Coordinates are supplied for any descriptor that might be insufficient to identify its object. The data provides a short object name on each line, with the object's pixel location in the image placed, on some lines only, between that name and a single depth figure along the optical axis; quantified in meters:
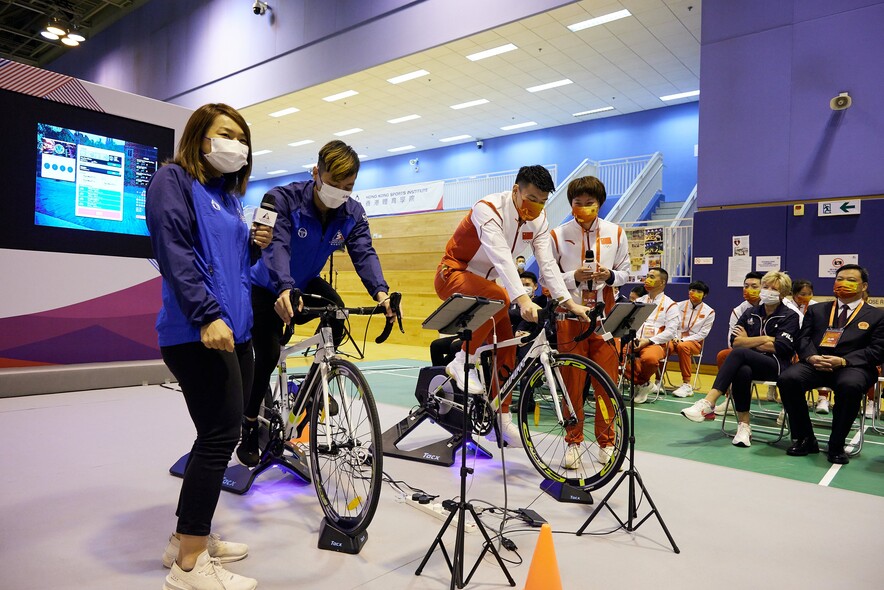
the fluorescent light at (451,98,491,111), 15.48
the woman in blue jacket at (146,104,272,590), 1.75
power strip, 2.47
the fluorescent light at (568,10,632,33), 10.31
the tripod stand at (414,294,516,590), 1.90
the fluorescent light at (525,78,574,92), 14.04
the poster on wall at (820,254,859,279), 6.95
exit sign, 6.93
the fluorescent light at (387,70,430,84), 12.89
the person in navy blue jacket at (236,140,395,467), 2.61
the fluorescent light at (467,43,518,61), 11.58
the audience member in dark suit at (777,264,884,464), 3.83
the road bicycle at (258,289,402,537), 2.20
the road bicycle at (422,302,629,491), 2.85
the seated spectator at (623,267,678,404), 5.73
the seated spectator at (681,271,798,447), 4.32
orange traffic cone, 1.69
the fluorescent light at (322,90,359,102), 14.13
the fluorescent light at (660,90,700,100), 14.82
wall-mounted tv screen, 5.27
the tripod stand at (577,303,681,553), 2.47
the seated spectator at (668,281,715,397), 6.53
